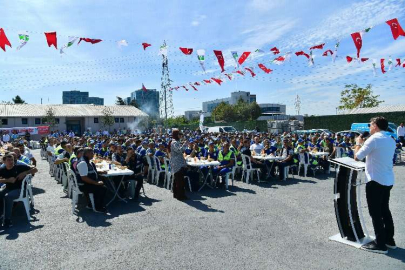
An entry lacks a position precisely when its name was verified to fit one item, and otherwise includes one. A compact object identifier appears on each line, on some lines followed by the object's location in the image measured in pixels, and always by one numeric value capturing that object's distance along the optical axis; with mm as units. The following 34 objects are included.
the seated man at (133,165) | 7477
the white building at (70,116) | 41656
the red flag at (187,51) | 13211
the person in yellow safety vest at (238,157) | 9609
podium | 4188
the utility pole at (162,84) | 38641
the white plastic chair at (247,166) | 9433
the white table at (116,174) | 6763
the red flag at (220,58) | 13438
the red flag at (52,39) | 10273
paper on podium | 3904
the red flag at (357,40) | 11125
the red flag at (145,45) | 12884
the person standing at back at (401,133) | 16781
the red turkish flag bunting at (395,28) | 9797
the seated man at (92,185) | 6250
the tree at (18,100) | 70938
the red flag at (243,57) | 13867
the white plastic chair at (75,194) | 6275
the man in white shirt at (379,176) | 3867
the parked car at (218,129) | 32281
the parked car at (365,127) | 20342
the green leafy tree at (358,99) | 47188
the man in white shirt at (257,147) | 11048
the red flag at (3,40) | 9227
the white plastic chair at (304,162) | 10455
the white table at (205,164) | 8289
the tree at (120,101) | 76500
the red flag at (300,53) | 14102
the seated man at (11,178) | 5617
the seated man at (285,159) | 9796
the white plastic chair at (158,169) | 9171
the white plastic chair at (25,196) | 5784
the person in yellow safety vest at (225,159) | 8810
